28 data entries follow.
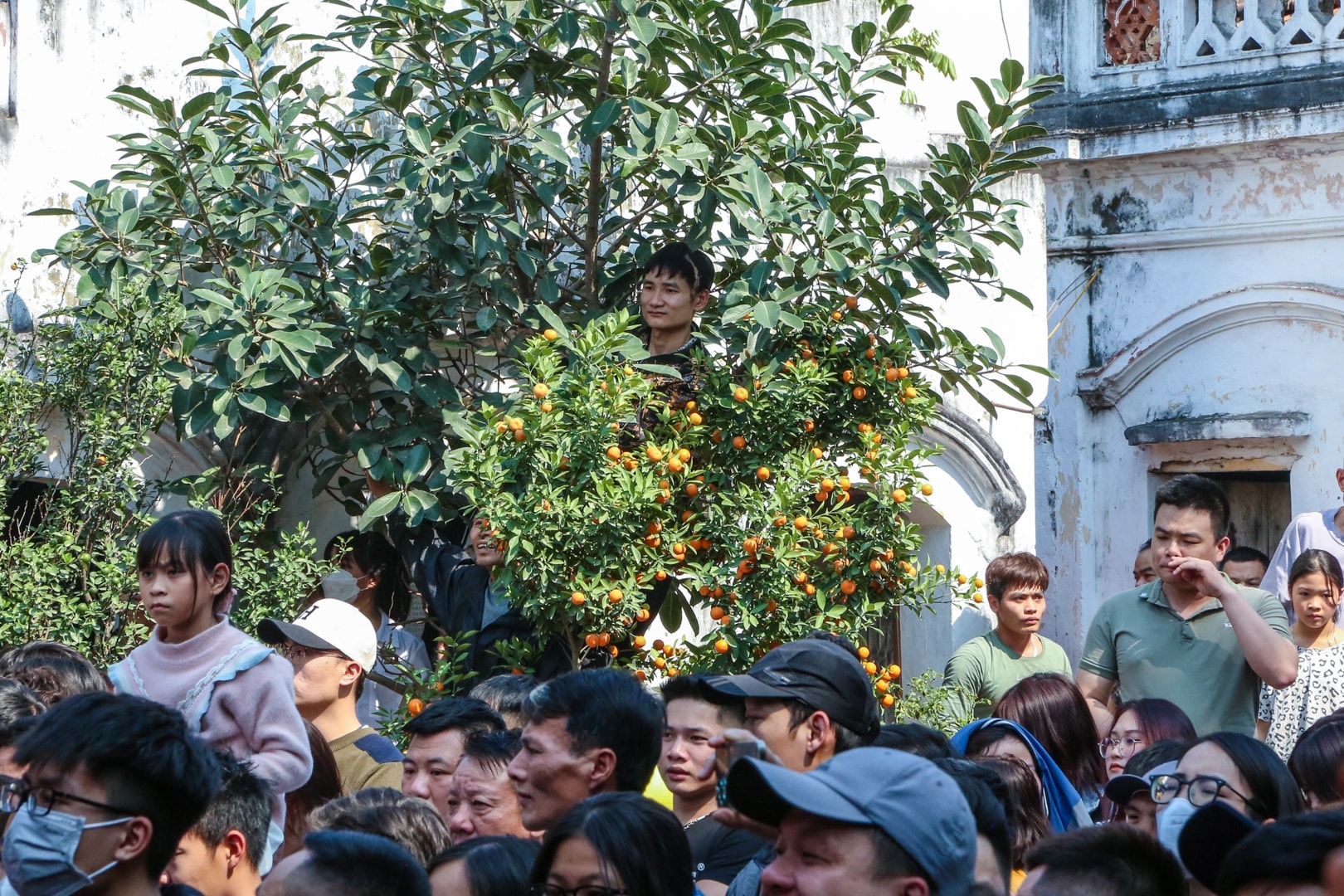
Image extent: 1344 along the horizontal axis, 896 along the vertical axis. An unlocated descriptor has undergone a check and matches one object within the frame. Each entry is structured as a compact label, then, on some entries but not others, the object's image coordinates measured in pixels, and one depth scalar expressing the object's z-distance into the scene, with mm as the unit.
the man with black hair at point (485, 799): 8023
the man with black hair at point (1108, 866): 5746
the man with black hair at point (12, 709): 7738
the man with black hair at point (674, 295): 12344
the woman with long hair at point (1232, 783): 7355
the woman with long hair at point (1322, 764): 7996
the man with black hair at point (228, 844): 6766
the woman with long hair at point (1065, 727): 10055
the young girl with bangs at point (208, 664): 8164
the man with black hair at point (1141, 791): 7930
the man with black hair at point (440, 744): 8695
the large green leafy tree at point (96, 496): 11687
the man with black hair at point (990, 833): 6207
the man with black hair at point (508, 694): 9773
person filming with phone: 7711
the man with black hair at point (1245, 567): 17266
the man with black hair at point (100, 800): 5715
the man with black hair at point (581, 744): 7309
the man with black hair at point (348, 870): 5730
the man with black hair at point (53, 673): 9469
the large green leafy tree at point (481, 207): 12305
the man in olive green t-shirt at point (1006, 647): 12791
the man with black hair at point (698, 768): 7625
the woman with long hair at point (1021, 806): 7906
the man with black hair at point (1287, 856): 5254
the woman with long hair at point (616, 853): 6059
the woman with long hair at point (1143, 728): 9648
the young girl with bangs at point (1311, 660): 11859
